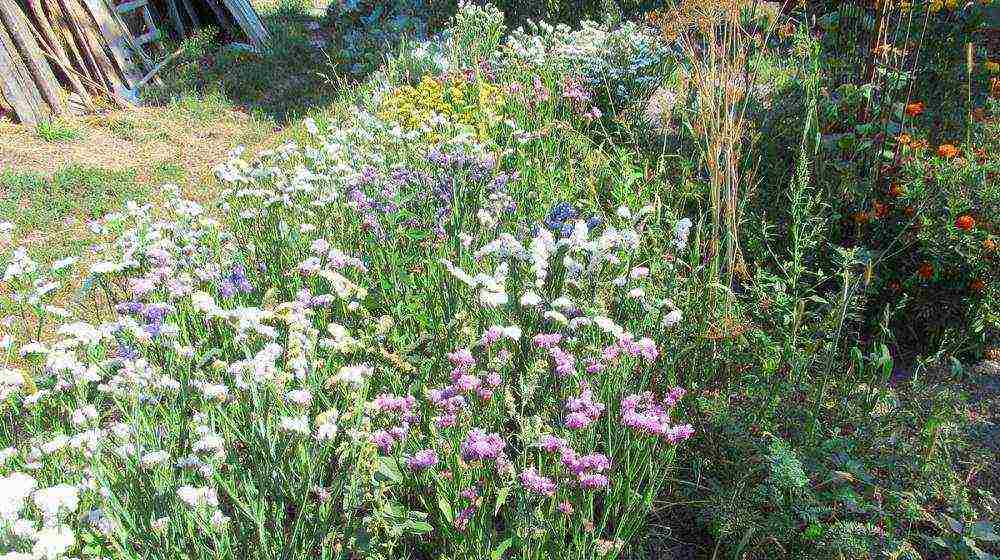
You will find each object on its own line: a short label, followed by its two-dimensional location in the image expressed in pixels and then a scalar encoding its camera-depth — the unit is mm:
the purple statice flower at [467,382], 2180
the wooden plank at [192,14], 8555
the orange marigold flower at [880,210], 3219
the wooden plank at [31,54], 6188
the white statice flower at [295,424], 2061
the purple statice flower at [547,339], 2376
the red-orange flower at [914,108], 3291
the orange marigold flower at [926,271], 2906
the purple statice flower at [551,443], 2084
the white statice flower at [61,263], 3029
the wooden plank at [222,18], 8500
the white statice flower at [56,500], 1745
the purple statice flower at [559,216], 3273
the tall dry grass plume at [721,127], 2840
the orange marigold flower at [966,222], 2805
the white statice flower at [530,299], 2475
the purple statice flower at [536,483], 1985
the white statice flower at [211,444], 2133
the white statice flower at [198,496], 1917
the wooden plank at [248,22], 8367
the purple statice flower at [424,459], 2068
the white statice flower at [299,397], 2111
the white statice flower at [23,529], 1729
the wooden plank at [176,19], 8312
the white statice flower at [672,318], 2516
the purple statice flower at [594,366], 2305
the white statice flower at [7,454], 2305
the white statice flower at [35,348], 2511
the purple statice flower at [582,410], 2148
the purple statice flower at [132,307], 2889
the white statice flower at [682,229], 2877
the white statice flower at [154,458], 2057
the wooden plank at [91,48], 6699
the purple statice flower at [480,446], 2029
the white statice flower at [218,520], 1959
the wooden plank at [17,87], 6180
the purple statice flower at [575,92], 4582
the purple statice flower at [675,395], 2363
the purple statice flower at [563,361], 2275
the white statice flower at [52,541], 1697
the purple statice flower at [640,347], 2357
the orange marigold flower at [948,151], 3059
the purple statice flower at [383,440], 2170
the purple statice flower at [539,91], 4664
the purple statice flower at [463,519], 2051
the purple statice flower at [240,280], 3027
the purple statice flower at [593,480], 2029
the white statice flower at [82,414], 2363
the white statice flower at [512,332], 2359
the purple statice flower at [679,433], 2186
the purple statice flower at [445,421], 2139
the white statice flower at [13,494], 1715
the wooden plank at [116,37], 6965
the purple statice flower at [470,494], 2061
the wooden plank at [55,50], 6451
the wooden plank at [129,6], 7528
